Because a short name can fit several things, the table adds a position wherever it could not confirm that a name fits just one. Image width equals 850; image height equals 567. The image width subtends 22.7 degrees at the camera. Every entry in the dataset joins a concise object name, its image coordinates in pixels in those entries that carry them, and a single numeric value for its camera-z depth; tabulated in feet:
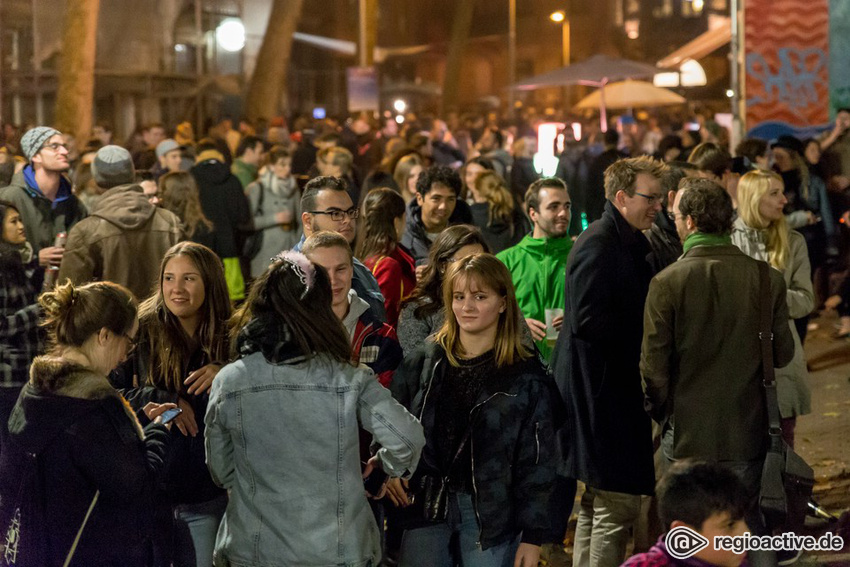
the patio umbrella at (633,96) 137.73
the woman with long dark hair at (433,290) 30.13
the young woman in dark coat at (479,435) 24.42
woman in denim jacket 21.01
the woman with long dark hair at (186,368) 26.85
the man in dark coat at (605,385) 31.03
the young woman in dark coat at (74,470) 21.47
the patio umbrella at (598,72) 124.86
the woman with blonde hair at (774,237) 38.42
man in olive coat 29.23
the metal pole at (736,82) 88.89
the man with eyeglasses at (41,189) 44.13
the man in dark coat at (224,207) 59.95
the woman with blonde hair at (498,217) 54.24
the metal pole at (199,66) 171.04
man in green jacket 38.24
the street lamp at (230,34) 168.24
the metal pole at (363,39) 161.94
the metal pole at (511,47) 207.33
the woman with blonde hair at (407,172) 58.80
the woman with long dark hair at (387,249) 36.28
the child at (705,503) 19.07
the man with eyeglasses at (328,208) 34.84
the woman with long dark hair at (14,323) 35.26
